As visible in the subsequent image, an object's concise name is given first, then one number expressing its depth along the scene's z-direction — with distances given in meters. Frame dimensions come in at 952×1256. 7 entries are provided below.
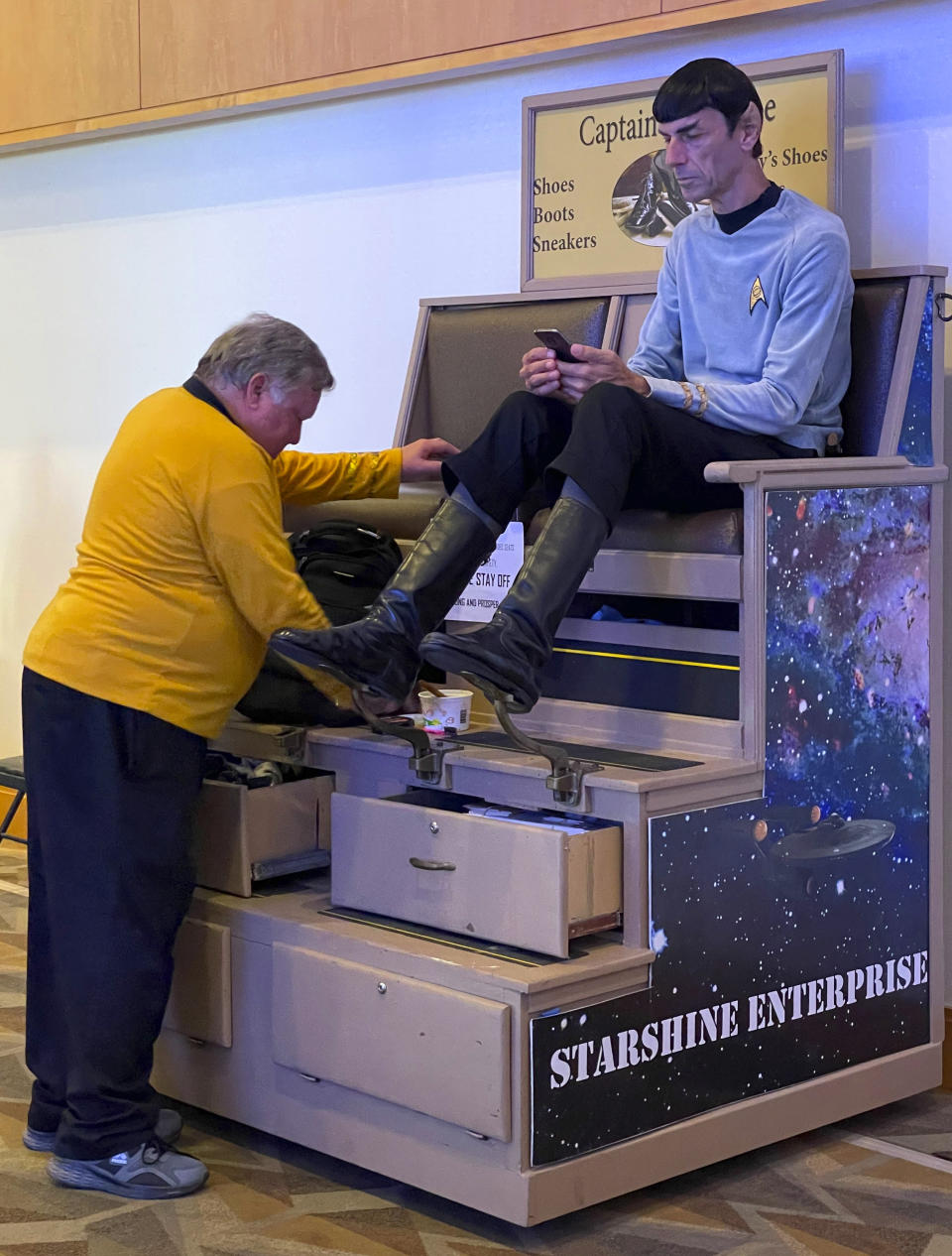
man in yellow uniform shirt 2.45
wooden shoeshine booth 2.32
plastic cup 2.75
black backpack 2.84
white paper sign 2.79
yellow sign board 3.00
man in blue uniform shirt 2.43
